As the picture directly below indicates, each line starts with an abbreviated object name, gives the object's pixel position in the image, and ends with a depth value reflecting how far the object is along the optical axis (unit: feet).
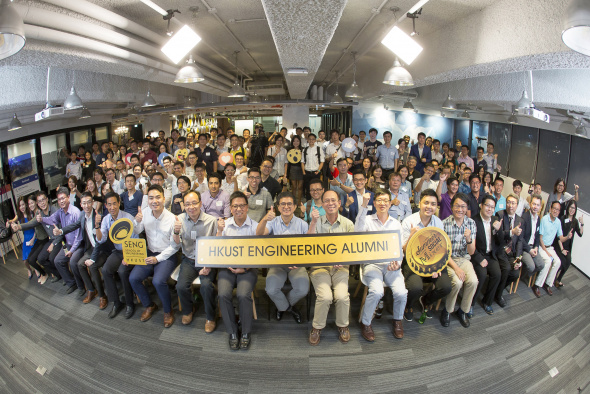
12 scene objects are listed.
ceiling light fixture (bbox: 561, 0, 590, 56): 5.48
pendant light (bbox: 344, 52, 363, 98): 23.52
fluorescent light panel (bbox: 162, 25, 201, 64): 13.04
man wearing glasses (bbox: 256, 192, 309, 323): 12.42
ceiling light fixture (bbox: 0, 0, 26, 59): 5.79
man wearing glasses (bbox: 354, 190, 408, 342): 12.18
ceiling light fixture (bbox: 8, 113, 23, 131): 19.85
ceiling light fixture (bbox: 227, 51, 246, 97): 24.76
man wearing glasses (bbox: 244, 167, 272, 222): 16.31
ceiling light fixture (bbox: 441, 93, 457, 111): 23.97
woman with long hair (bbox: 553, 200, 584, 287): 16.49
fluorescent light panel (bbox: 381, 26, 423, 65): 12.73
